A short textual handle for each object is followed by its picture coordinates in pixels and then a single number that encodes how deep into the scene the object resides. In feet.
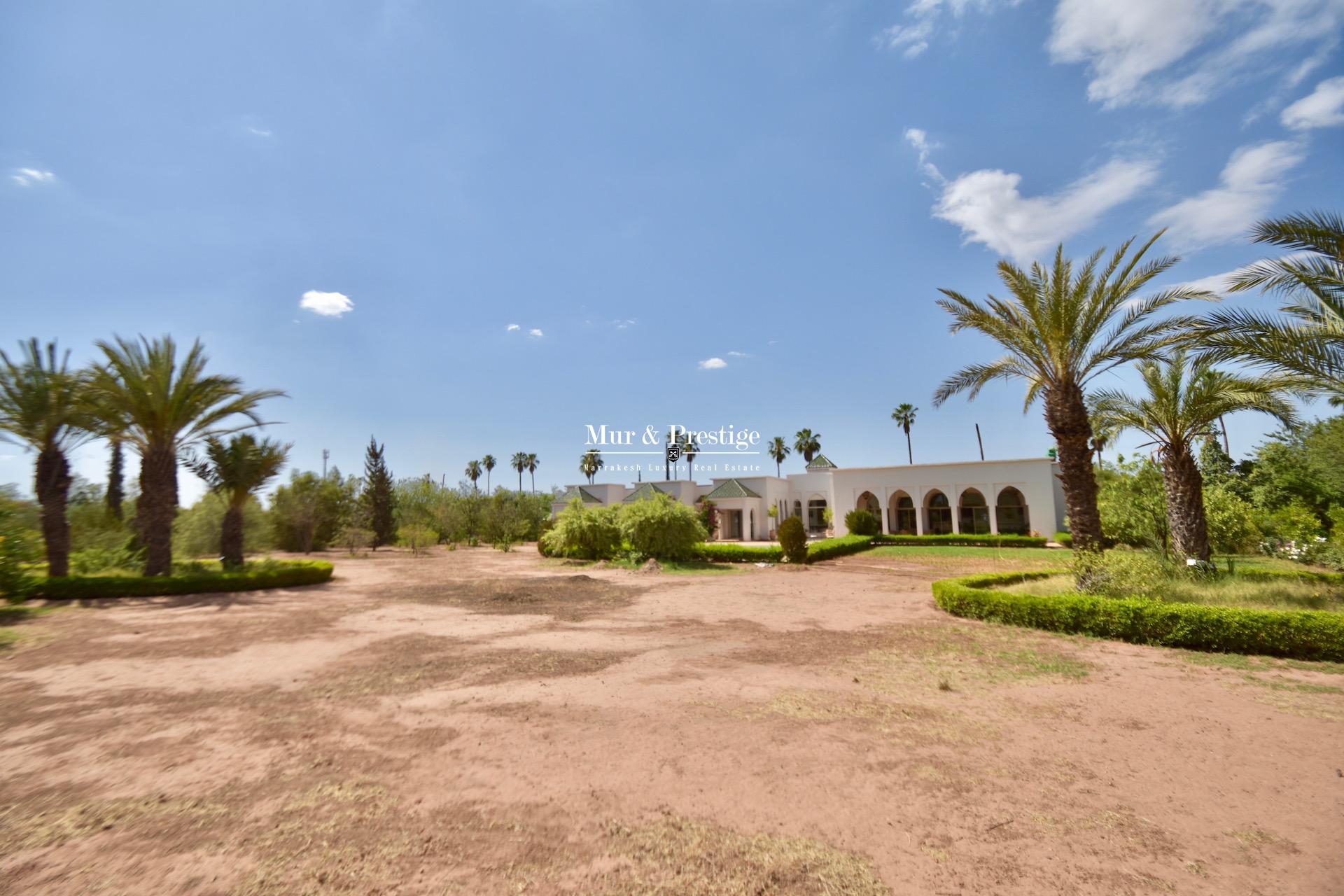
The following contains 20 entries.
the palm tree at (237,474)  66.03
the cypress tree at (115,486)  82.99
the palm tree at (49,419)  52.16
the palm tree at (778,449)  197.57
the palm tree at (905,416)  184.55
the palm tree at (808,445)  183.32
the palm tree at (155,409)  55.88
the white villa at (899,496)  108.27
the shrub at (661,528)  79.66
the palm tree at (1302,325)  28.89
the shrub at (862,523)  115.03
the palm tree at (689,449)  192.82
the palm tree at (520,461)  246.68
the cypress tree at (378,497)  126.11
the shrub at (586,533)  84.64
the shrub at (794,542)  78.28
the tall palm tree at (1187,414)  43.86
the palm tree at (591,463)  204.74
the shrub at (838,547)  82.28
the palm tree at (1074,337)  40.81
